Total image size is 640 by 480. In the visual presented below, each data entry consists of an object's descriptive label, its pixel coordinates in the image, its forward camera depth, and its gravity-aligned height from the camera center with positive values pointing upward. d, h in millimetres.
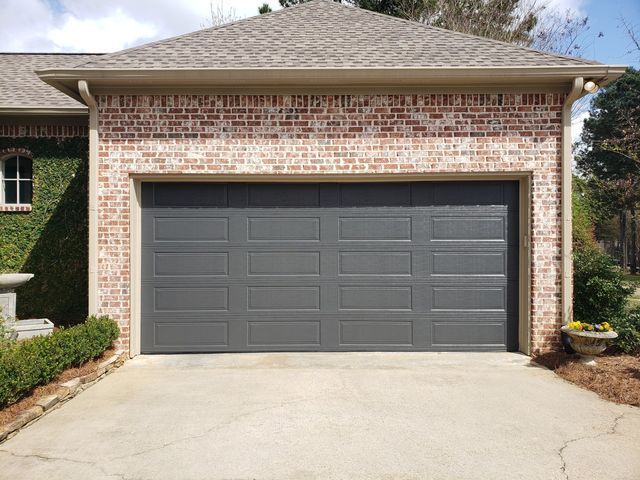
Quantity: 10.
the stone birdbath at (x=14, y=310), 6414 -1035
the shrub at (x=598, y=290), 6523 -775
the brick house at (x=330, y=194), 6414 +721
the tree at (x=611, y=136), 28453 +7100
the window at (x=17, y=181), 8023 +1142
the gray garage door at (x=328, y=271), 6730 -477
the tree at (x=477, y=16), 17844 +9560
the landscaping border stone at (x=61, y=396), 4055 -1694
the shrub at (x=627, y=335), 6332 -1406
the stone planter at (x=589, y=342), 5777 -1393
